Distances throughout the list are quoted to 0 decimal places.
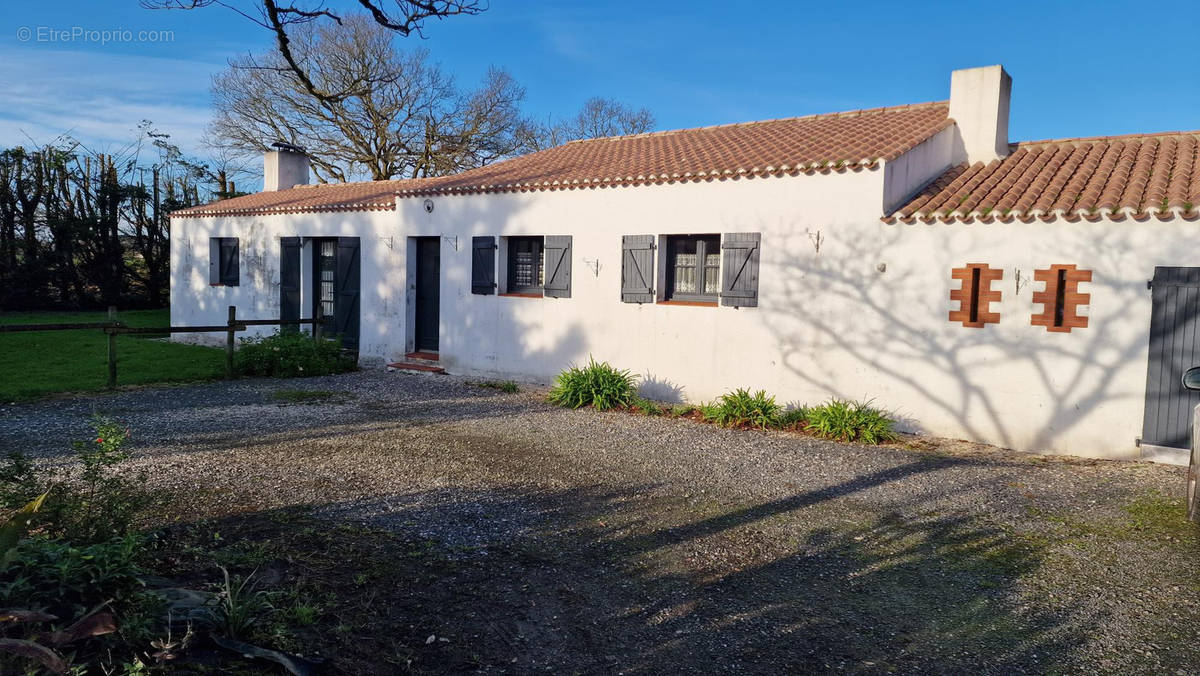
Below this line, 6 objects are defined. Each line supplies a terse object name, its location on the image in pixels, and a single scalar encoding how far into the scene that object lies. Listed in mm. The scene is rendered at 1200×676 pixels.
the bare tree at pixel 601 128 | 33156
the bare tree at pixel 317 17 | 4551
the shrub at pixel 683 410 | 9514
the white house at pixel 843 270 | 7344
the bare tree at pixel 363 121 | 23141
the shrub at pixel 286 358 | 11742
